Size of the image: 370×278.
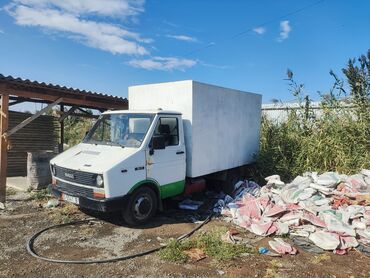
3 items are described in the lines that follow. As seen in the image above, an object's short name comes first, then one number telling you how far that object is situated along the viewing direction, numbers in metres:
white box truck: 5.78
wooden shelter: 7.73
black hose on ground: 4.73
